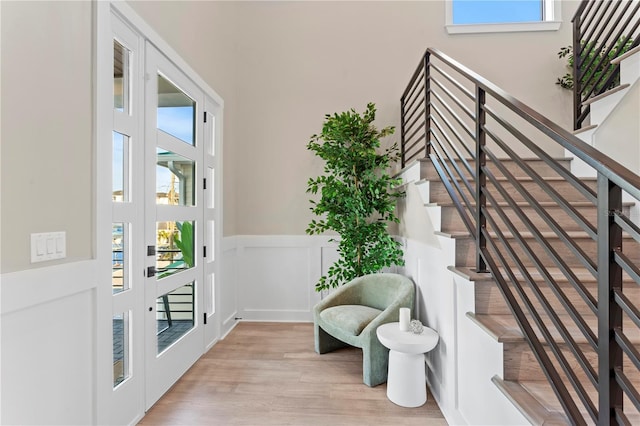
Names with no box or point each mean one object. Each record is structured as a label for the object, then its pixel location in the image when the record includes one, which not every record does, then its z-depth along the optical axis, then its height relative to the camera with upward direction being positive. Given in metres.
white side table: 2.03 -0.98
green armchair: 2.31 -0.80
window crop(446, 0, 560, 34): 3.65 +2.28
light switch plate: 1.23 -0.13
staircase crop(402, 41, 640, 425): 0.87 -0.27
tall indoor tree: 3.07 +0.16
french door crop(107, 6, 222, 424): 1.80 -0.06
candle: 2.17 -0.70
